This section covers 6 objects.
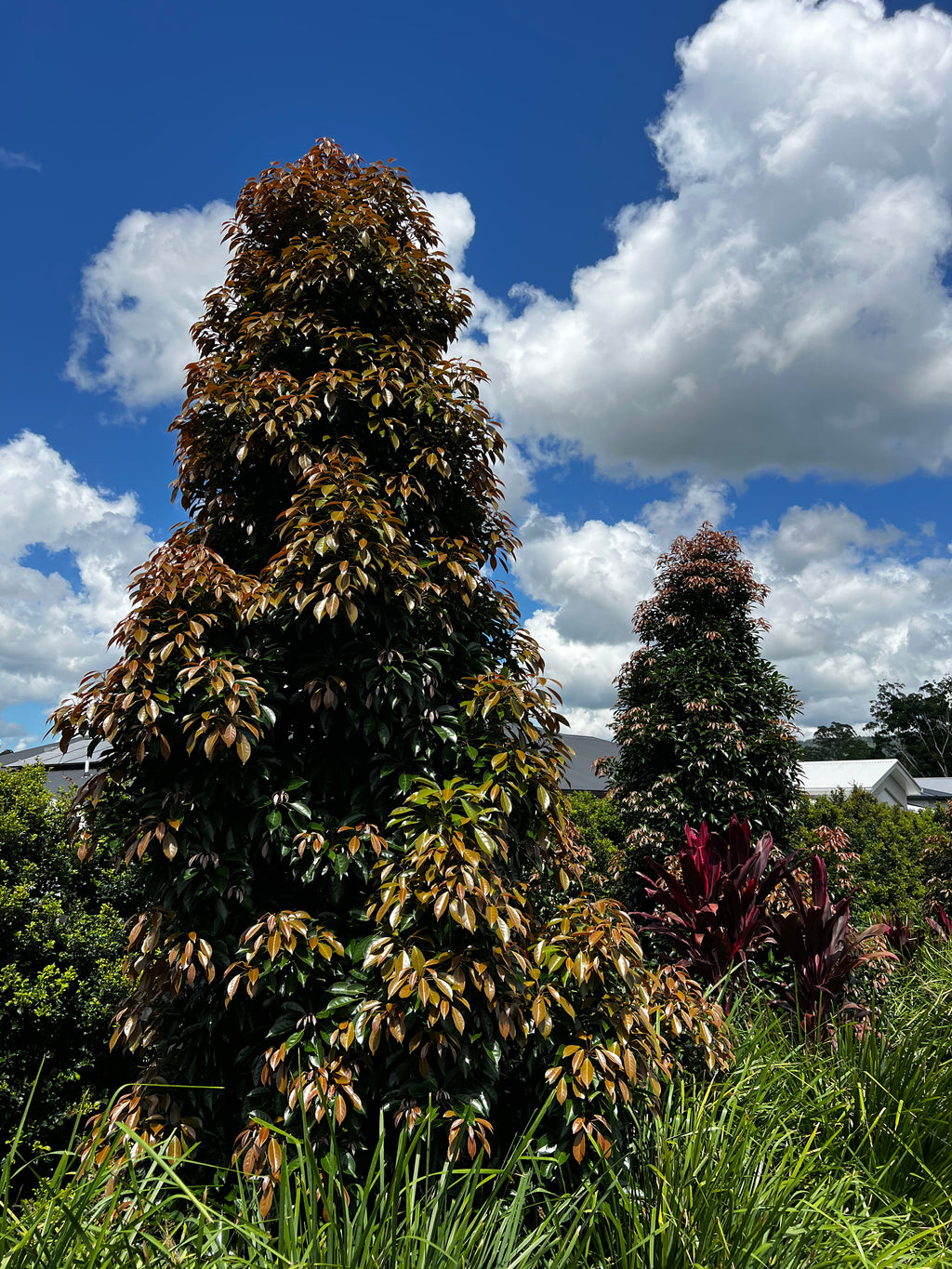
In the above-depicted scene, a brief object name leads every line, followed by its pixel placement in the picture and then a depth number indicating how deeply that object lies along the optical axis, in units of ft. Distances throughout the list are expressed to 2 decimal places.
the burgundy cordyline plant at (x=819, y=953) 16.53
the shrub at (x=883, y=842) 50.11
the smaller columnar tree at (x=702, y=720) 28.55
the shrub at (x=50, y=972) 19.25
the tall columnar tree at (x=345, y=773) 9.46
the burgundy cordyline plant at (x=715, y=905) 17.70
